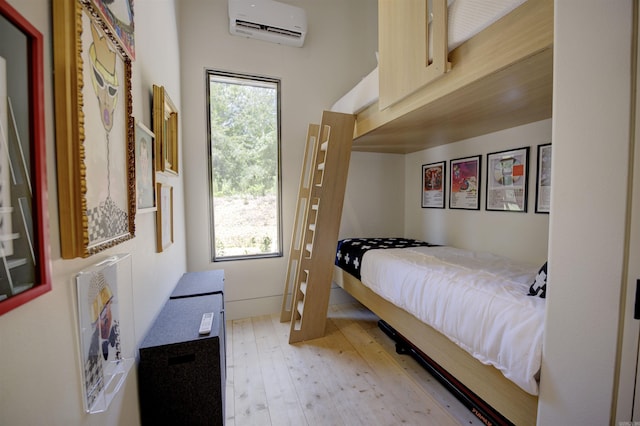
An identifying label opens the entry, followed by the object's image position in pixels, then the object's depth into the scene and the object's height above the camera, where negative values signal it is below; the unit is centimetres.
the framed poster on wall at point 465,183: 253 +19
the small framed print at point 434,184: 293 +20
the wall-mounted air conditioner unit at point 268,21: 254 +180
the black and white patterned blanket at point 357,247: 256 -45
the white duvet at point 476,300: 104 -51
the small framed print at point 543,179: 194 +17
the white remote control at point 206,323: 125 -60
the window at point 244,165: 277 +40
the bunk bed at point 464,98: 106 +60
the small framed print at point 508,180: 210 +18
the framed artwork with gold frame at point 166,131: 147 +46
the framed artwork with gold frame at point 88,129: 67 +21
